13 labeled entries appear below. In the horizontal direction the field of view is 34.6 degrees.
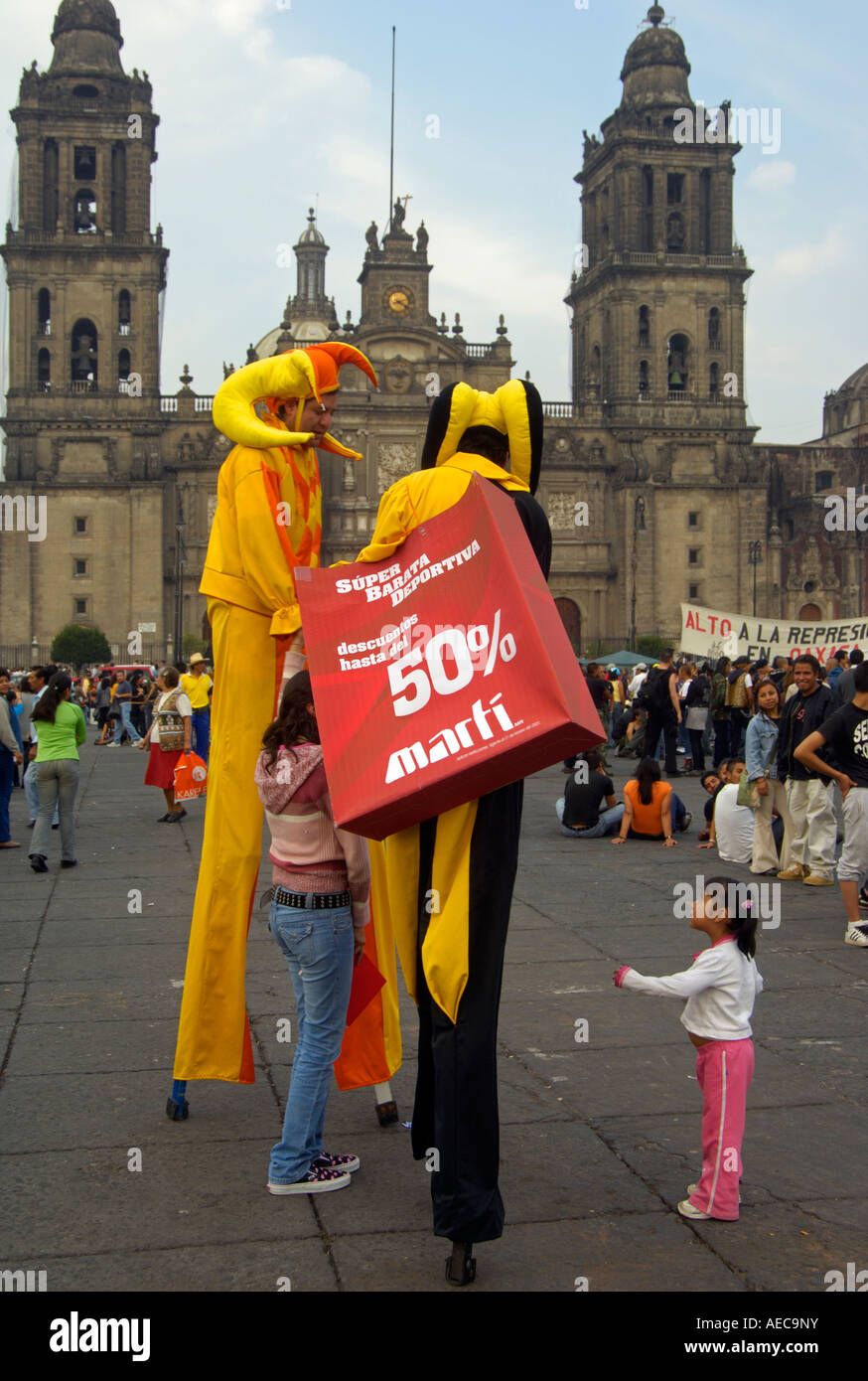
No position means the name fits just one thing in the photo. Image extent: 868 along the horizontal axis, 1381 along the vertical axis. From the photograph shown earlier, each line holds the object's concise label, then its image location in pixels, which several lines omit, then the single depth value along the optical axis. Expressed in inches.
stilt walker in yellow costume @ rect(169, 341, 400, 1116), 167.6
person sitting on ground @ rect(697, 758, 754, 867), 394.6
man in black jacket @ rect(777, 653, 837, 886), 350.0
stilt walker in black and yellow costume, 126.0
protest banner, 849.5
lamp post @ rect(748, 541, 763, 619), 2231.8
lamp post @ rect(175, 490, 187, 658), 2117.7
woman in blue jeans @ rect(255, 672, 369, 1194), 146.3
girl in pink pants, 146.6
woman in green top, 390.6
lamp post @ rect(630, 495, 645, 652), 2239.2
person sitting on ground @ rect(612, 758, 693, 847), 424.2
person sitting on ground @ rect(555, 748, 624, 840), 439.8
